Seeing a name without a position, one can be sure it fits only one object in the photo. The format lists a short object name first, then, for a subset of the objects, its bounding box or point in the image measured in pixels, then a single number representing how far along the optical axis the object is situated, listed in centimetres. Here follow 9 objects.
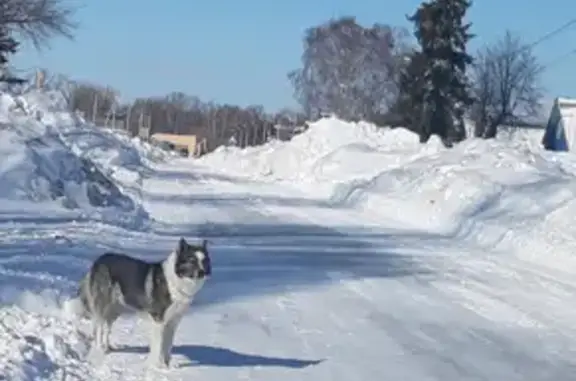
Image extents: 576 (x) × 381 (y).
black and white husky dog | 859
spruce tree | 6800
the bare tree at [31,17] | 4744
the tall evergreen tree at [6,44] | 4806
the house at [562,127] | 6816
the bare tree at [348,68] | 9738
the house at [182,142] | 12862
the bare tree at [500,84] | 8456
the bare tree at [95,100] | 13112
